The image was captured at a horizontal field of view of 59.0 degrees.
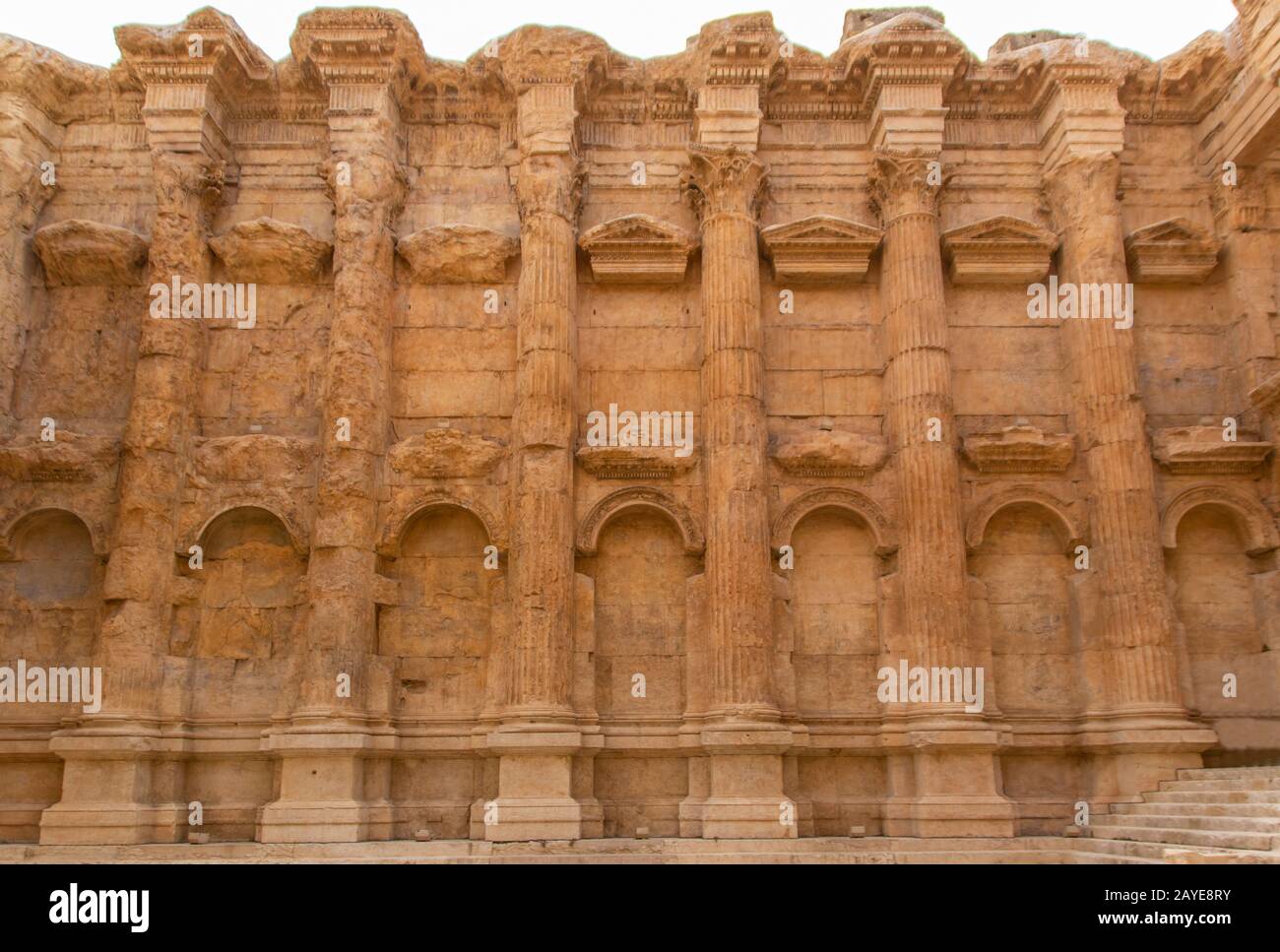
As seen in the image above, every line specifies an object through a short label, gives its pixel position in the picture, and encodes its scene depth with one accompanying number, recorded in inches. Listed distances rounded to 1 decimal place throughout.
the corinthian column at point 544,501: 558.6
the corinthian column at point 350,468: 559.2
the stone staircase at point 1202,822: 437.1
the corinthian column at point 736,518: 559.8
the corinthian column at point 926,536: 562.9
